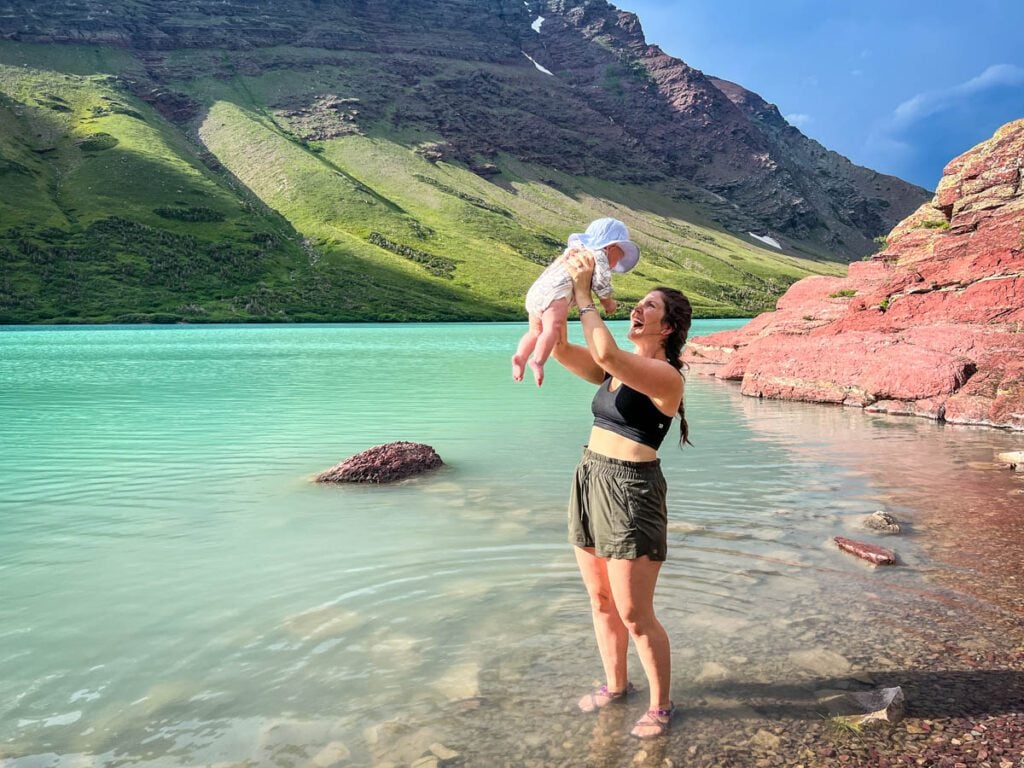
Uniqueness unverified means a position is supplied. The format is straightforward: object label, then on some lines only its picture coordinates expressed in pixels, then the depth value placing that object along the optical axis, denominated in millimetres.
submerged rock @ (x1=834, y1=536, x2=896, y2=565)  9180
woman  5070
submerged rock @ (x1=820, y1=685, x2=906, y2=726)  5453
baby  4645
